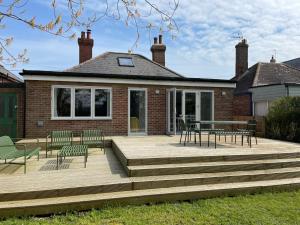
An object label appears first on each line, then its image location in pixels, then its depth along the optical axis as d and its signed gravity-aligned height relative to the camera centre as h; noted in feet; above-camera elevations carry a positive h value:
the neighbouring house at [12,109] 38.86 +0.56
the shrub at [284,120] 38.65 -0.94
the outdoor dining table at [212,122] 28.83 -0.95
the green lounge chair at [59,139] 31.22 -3.15
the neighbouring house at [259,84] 55.01 +7.59
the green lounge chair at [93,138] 32.50 -3.28
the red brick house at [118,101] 38.24 +1.88
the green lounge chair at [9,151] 22.34 -3.40
